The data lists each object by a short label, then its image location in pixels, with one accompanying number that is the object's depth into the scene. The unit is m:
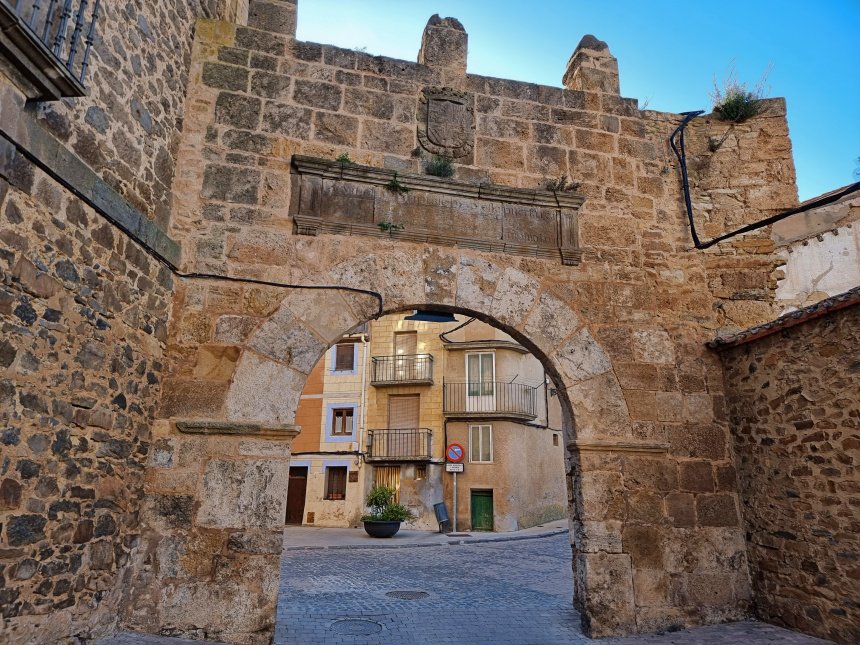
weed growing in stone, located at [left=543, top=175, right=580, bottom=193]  5.33
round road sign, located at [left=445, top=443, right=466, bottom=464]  16.16
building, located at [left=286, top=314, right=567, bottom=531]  16.44
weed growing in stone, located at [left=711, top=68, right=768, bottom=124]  5.79
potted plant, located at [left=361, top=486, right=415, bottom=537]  13.16
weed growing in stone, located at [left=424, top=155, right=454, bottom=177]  5.13
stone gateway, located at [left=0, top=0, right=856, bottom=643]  3.20
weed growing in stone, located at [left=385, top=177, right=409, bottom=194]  5.01
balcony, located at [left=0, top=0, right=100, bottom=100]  2.53
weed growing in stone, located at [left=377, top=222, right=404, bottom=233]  4.88
